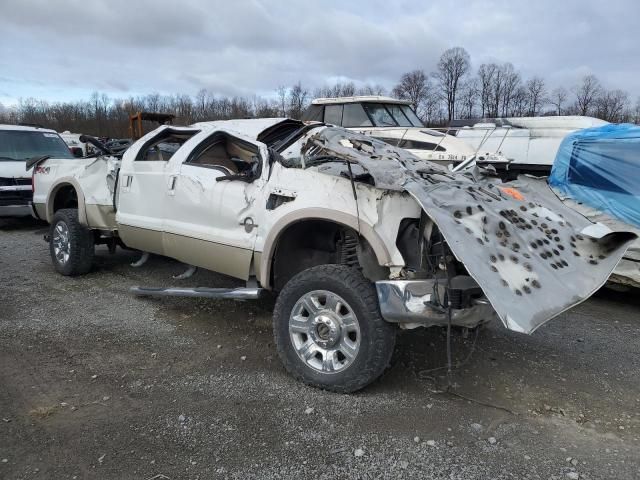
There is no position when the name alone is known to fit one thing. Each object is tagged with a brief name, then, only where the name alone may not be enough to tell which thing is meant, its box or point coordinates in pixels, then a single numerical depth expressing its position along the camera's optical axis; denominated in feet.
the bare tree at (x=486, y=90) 239.09
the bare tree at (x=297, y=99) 198.50
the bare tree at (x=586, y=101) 210.75
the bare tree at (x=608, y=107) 195.85
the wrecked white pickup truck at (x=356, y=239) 10.69
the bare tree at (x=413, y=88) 227.81
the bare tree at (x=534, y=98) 225.15
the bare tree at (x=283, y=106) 188.65
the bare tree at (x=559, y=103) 202.95
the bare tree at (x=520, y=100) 227.12
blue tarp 17.89
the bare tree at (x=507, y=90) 235.61
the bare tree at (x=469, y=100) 236.26
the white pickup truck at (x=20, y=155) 31.48
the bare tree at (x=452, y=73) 246.88
